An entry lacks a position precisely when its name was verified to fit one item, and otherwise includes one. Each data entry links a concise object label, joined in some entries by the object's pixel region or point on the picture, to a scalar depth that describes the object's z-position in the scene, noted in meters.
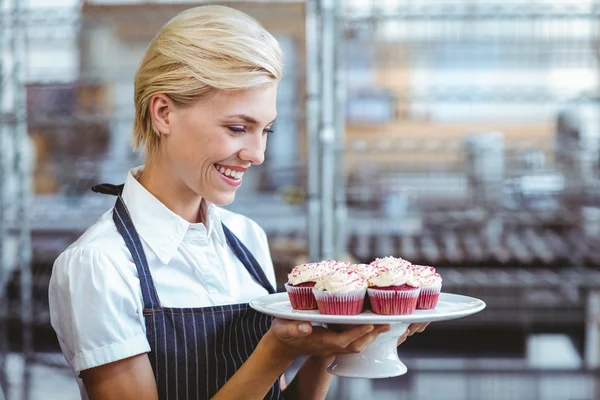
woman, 1.58
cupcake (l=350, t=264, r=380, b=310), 1.76
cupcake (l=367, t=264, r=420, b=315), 1.66
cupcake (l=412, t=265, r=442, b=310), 1.71
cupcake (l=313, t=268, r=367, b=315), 1.66
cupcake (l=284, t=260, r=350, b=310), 1.72
